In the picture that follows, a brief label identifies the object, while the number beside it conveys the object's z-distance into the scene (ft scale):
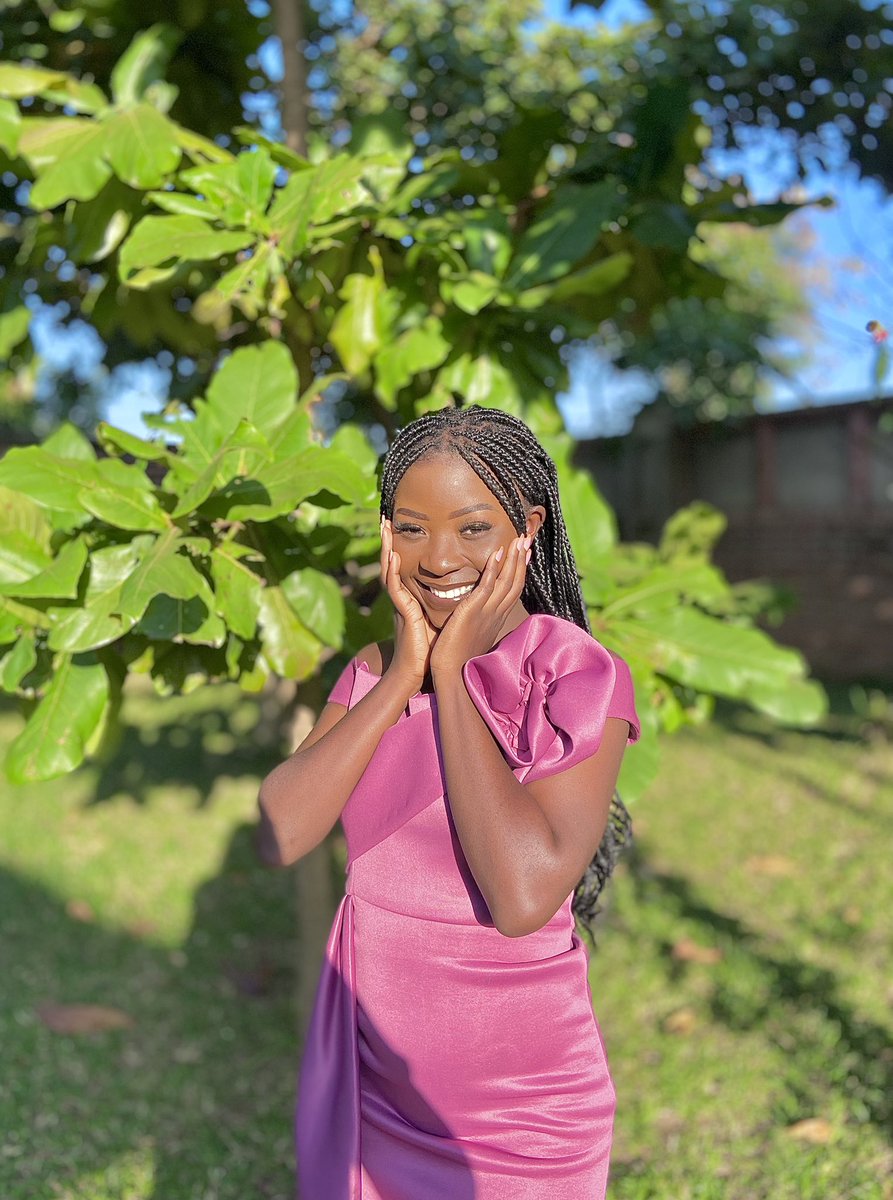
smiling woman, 4.66
